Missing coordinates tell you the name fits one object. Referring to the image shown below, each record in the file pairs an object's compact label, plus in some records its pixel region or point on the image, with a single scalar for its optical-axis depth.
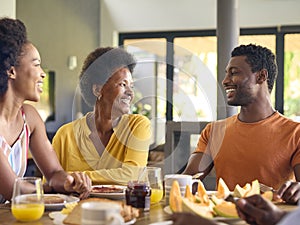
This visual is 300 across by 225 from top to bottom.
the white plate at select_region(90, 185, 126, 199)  1.97
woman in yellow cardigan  2.38
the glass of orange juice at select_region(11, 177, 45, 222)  1.61
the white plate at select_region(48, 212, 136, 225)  1.56
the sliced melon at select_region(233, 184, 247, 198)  1.81
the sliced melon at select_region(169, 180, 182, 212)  1.58
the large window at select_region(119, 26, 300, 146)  7.02
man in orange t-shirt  2.39
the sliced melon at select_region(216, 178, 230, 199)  1.81
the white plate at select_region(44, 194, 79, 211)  1.78
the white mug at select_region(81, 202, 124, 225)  1.26
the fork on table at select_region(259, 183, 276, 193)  2.00
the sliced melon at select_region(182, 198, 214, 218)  1.50
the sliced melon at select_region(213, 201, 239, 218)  1.57
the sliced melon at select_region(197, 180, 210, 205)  1.67
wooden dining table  1.61
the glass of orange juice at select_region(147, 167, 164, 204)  1.83
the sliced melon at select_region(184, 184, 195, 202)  1.67
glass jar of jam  1.80
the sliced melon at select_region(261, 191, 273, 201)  1.77
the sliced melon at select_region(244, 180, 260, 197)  1.79
